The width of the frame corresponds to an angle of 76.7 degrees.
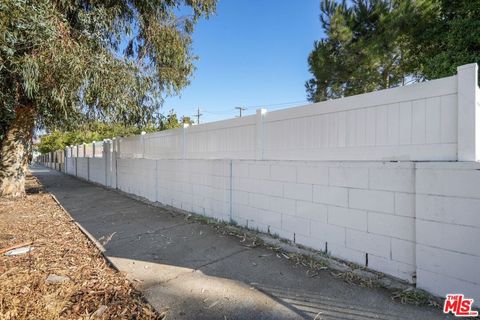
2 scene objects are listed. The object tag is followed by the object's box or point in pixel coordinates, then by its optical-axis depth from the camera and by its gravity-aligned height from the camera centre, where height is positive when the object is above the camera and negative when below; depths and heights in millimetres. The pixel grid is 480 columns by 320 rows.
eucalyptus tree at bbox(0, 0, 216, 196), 5355 +1992
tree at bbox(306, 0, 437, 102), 11859 +4716
